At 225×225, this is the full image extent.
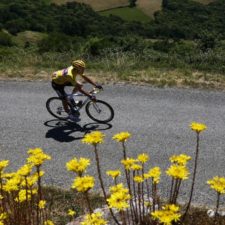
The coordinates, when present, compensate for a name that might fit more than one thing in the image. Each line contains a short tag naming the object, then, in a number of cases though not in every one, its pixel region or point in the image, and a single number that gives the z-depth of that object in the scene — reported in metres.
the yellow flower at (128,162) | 3.63
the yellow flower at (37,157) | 3.42
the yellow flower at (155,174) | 3.65
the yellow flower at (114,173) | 3.53
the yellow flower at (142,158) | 3.86
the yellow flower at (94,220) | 2.99
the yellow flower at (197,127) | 3.73
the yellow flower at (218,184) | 3.24
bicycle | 10.59
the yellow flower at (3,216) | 3.33
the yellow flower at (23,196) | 3.73
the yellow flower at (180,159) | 3.54
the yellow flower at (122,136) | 3.71
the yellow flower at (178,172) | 3.19
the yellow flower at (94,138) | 3.46
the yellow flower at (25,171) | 3.48
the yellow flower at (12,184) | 3.50
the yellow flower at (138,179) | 3.64
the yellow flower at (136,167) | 3.67
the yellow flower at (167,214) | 2.91
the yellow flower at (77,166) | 3.17
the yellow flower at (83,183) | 2.98
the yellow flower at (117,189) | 3.24
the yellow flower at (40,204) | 3.73
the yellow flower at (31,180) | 3.71
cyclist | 9.62
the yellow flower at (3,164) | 3.56
